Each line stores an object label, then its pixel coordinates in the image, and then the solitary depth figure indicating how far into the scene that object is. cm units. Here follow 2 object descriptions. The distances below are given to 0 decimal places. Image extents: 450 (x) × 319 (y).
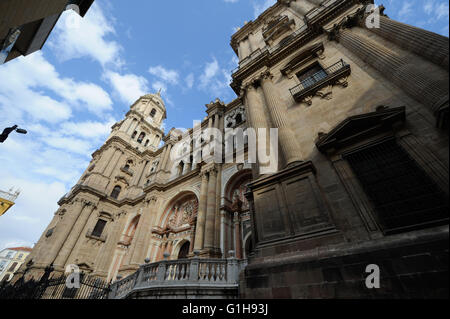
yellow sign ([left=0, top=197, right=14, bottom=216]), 1920
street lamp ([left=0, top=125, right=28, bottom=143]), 713
